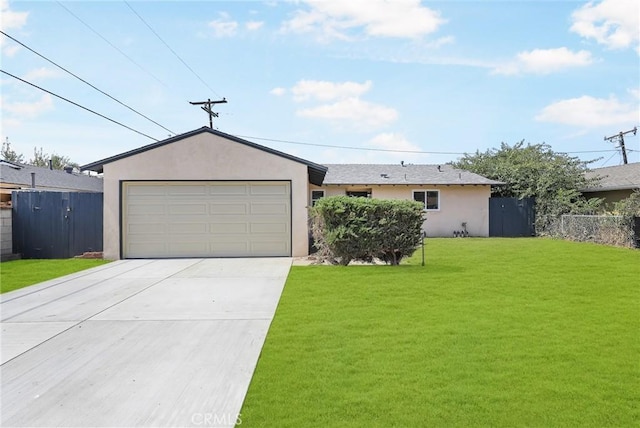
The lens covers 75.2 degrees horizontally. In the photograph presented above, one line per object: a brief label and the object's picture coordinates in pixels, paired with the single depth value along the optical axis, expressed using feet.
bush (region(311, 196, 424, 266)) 36.09
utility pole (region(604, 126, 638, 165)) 105.12
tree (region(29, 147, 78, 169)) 155.63
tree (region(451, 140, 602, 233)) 67.51
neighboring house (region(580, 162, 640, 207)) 64.80
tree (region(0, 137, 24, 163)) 145.07
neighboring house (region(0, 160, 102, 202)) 67.18
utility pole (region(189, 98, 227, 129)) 68.33
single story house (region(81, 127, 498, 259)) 42.73
